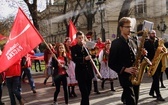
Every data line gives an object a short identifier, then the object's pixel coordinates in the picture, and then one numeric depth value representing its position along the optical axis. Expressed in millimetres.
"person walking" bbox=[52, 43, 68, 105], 6292
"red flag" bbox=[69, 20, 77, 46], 9280
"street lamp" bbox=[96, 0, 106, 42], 19752
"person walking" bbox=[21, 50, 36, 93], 8306
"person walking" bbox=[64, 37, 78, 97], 7688
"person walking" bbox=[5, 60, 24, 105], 6084
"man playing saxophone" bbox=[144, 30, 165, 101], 6515
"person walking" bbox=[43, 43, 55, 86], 10677
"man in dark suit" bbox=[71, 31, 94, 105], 5184
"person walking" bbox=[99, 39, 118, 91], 8324
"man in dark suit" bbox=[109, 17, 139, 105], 4057
